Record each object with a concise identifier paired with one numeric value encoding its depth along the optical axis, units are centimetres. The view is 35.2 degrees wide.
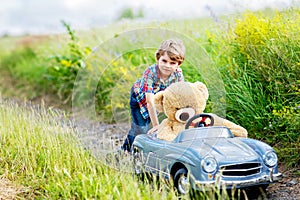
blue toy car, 339
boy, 443
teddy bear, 396
